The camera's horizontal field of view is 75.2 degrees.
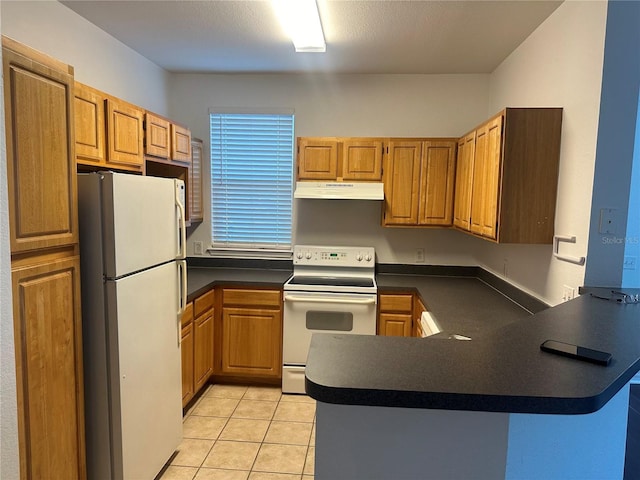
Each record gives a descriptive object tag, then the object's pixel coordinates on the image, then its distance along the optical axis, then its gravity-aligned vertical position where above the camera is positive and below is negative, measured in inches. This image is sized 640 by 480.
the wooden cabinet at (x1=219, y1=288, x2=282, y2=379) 131.6 -42.1
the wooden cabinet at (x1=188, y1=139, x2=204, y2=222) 138.2 +5.2
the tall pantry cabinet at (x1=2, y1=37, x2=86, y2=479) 55.4 -9.3
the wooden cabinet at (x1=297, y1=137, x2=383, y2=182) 134.1 +14.3
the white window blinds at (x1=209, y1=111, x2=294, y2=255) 148.7 +7.0
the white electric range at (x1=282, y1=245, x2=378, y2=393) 126.8 -34.1
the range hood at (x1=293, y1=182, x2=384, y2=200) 130.6 +4.0
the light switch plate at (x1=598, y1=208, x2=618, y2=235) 73.4 -1.9
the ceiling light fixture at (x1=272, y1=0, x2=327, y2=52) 87.4 +41.0
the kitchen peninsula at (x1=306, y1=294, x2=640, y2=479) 36.9 -20.3
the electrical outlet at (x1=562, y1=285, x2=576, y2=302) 78.6 -16.2
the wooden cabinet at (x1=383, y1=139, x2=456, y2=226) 131.4 +7.5
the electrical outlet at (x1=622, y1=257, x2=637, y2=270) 75.5 -9.6
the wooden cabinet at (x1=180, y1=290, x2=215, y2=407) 111.3 -41.6
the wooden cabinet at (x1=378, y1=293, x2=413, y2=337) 127.6 -33.7
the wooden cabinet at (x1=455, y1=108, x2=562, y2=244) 85.2 +6.9
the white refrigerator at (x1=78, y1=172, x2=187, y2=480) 71.7 -22.4
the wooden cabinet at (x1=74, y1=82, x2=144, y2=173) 82.1 +14.2
